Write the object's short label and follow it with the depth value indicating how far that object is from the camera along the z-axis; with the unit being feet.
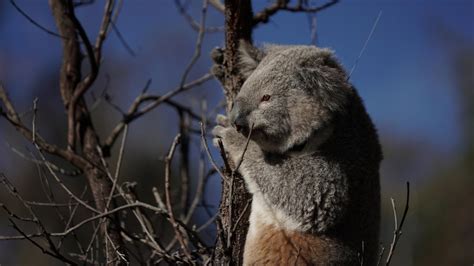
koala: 22.18
